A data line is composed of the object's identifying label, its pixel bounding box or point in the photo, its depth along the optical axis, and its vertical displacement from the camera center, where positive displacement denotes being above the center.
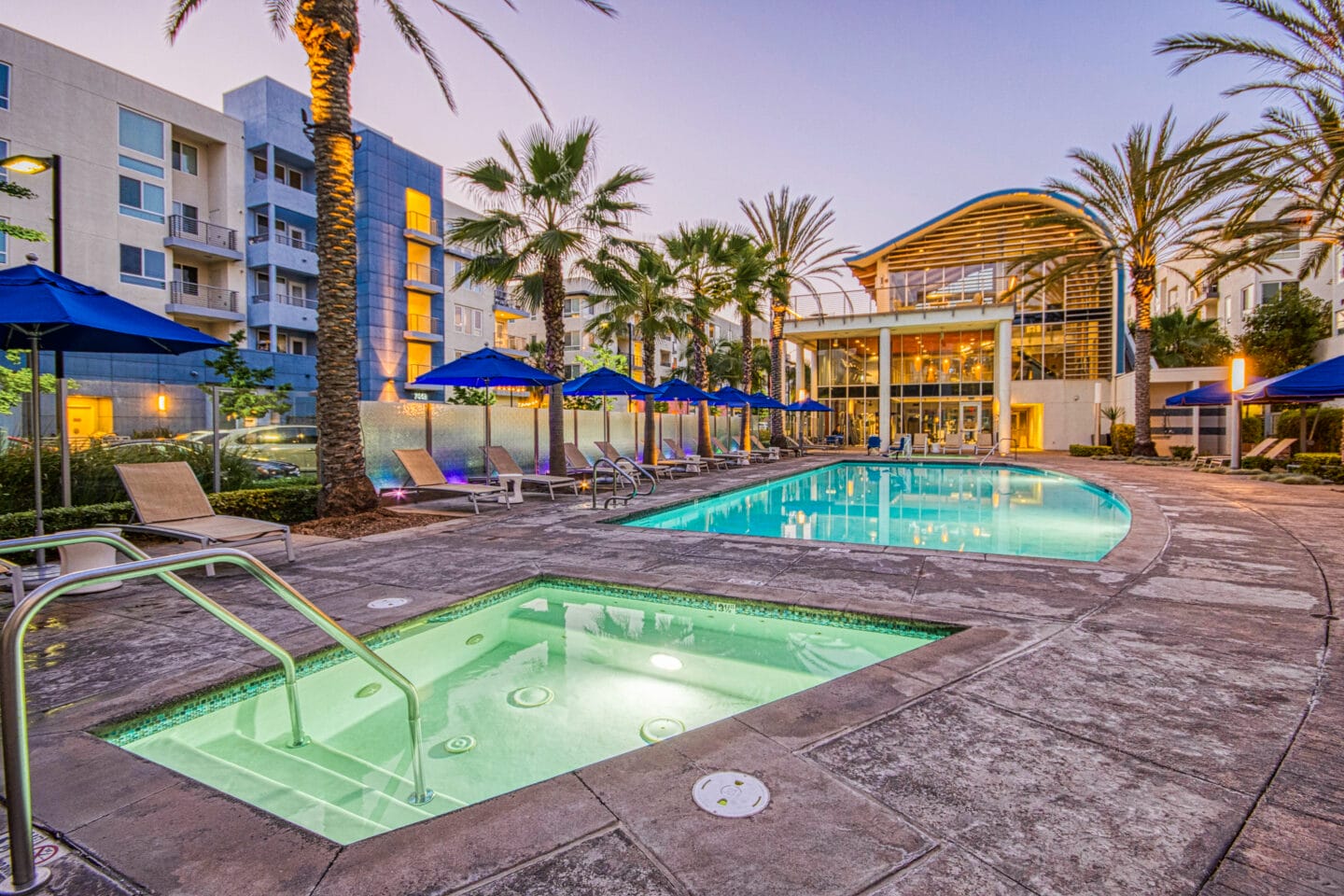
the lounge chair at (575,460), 14.52 -0.68
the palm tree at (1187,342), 31.34 +4.84
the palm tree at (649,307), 16.00 +3.64
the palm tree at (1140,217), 19.06 +6.98
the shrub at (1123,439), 23.61 -0.19
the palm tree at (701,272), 19.61 +5.25
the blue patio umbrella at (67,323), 4.94 +0.95
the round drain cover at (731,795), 2.08 -1.26
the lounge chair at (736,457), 20.23 -0.83
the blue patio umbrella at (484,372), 10.78 +1.03
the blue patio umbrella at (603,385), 13.49 +1.04
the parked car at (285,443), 12.03 -0.27
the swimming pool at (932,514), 8.73 -1.47
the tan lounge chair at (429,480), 9.85 -0.83
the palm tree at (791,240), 24.47 +7.76
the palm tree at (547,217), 12.74 +4.67
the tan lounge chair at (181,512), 5.82 -0.84
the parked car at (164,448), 8.28 -0.25
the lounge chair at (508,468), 11.21 -0.69
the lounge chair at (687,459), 17.11 -0.77
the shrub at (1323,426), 17.77 +0.27
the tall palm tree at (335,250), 8.55 +2.54
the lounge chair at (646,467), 14.95 -0.86
